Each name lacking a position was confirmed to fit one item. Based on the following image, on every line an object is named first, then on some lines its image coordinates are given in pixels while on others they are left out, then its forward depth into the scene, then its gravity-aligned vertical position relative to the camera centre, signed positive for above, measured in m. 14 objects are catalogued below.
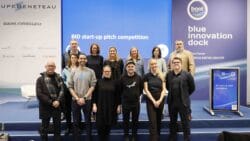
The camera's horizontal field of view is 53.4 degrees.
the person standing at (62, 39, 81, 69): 3.98 +0.25
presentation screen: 5.64 +0.98
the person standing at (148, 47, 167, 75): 4.11 +0.13
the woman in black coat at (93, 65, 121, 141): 3.81 -0.54
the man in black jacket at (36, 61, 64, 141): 3.72 -0.46
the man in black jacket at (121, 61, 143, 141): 3.82 -0.37
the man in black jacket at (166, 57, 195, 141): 3.80 -0.36
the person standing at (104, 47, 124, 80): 3.98 +0.06
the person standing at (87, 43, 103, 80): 4.05 +0.08
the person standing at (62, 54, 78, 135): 3.88 -0.23
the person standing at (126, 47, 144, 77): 4.10 +0.11
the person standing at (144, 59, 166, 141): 3.87 -0.44
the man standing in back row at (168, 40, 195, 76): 4.28 +0.17
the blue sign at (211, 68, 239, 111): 4.62 -0.36
